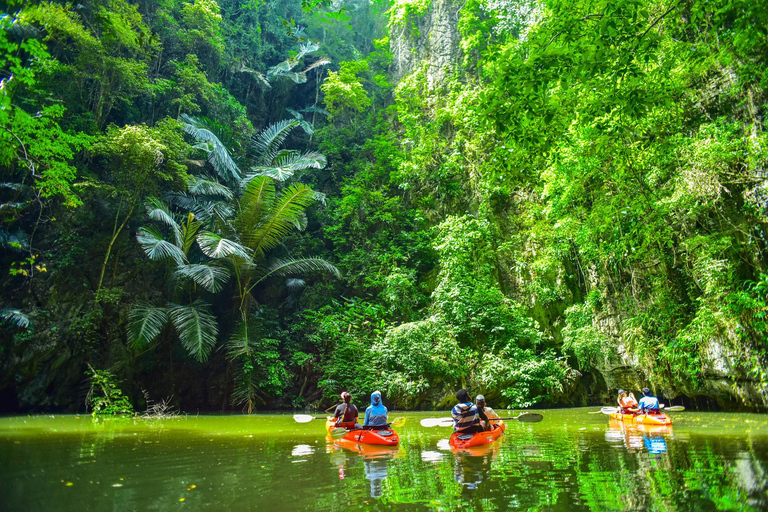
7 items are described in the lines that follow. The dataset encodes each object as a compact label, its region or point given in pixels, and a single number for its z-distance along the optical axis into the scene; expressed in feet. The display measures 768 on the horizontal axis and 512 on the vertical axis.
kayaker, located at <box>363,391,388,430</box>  24.86
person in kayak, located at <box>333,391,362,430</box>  27.37
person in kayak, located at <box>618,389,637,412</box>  32.24
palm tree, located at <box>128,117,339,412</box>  44.73
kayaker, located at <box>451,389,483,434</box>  23.45
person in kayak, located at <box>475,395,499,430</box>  24.86
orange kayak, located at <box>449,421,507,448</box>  22.91
